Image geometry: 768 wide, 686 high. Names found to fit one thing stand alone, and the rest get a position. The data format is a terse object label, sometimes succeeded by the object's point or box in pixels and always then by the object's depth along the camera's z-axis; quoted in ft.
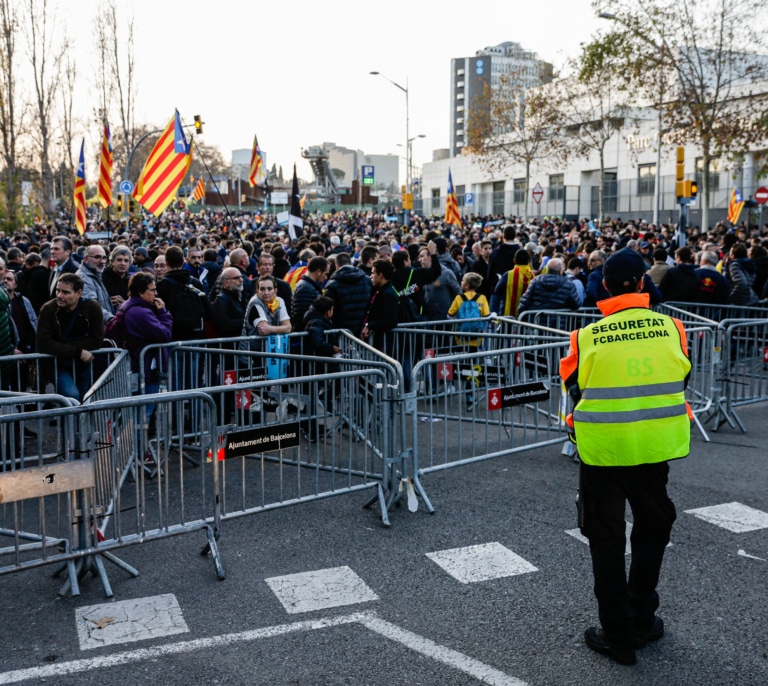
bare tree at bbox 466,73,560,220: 158.81
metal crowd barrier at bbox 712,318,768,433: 30.91
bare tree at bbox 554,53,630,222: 104.75
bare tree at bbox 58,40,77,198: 162.20
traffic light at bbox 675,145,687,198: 66.64
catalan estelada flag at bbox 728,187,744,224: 91.20
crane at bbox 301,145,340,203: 408.87
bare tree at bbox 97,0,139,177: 173.47
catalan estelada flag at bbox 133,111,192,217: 44.47
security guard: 14.24
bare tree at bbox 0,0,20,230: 126.31
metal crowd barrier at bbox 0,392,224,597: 16.22
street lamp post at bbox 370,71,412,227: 162.17
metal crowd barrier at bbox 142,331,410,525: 19.72
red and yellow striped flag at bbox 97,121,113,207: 63.52
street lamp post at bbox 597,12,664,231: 91.86
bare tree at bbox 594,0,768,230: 92.17
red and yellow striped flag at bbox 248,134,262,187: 104.47
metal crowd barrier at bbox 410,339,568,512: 23.11
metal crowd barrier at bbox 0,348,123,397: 25.55
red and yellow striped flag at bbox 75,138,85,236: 65.16
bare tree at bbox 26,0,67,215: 136.98
